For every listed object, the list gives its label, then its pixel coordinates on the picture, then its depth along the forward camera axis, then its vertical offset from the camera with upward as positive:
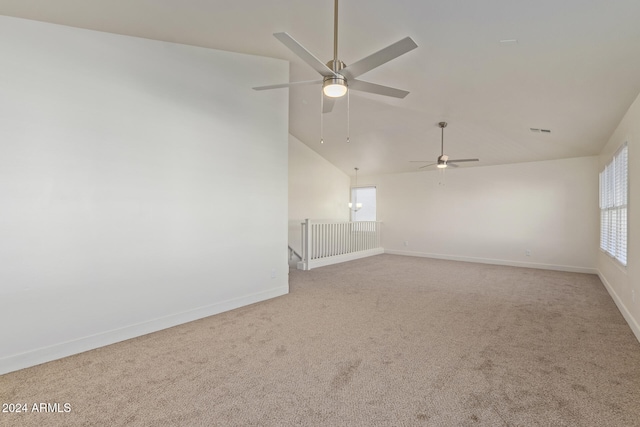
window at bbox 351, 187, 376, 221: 9.08 +0.16
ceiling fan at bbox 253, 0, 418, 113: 1.89 +1.01
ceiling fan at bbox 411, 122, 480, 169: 5.27 +0.86
